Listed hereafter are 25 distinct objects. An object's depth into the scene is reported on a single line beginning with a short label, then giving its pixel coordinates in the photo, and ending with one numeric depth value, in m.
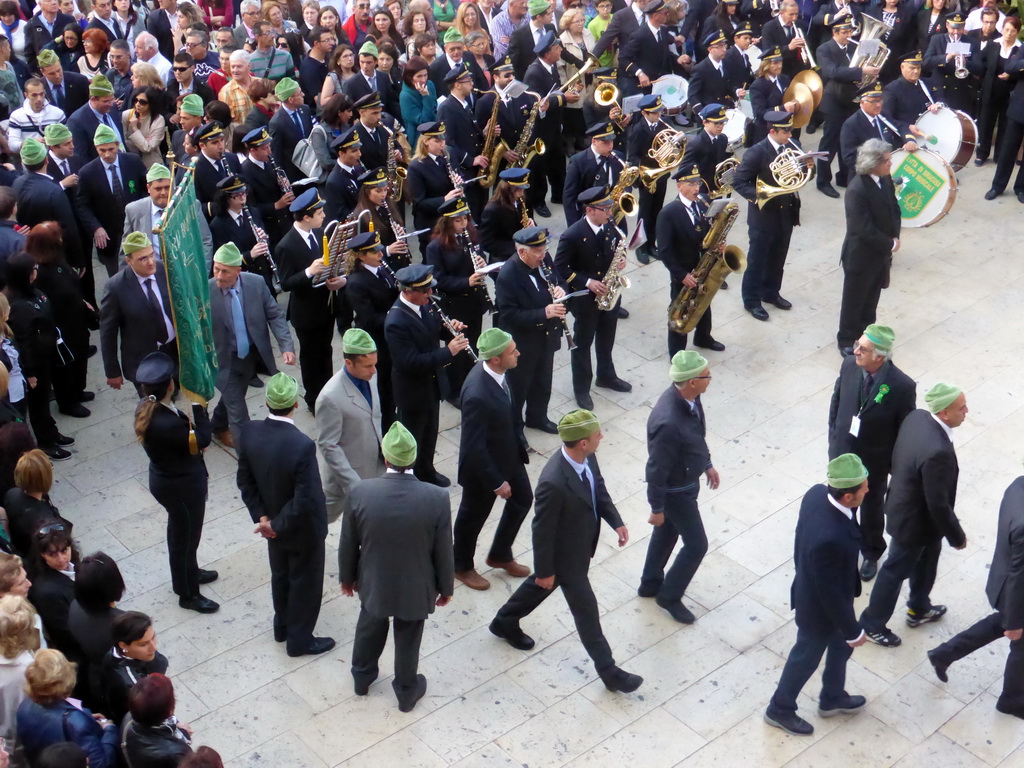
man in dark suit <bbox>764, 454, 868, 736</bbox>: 6.23
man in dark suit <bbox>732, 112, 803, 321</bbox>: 10.66
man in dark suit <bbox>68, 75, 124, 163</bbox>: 10.84
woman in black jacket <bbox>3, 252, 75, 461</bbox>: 8.51
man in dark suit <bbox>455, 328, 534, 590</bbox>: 7.47
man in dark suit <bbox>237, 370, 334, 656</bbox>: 6.83
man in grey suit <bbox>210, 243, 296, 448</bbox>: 8.64
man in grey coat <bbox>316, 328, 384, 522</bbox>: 7.38
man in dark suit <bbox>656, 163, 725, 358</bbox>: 9.95
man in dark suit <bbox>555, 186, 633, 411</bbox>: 9.52
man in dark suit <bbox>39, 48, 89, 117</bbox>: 11.69
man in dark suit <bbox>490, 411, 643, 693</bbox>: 6.64
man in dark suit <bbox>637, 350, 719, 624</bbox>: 7.15
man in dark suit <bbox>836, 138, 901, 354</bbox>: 9.83
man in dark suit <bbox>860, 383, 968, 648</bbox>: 6.86
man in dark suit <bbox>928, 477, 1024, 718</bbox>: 6.42
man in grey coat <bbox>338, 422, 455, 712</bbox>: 6.43
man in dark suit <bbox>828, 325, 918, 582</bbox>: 7.53
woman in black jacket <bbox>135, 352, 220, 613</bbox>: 7.05
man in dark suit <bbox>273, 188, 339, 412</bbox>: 9.12
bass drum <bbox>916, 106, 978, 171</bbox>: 11.76
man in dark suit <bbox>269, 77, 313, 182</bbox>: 11.37
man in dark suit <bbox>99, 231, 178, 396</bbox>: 8.58
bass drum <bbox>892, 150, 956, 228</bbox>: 10.73
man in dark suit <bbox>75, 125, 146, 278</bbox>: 10.20
